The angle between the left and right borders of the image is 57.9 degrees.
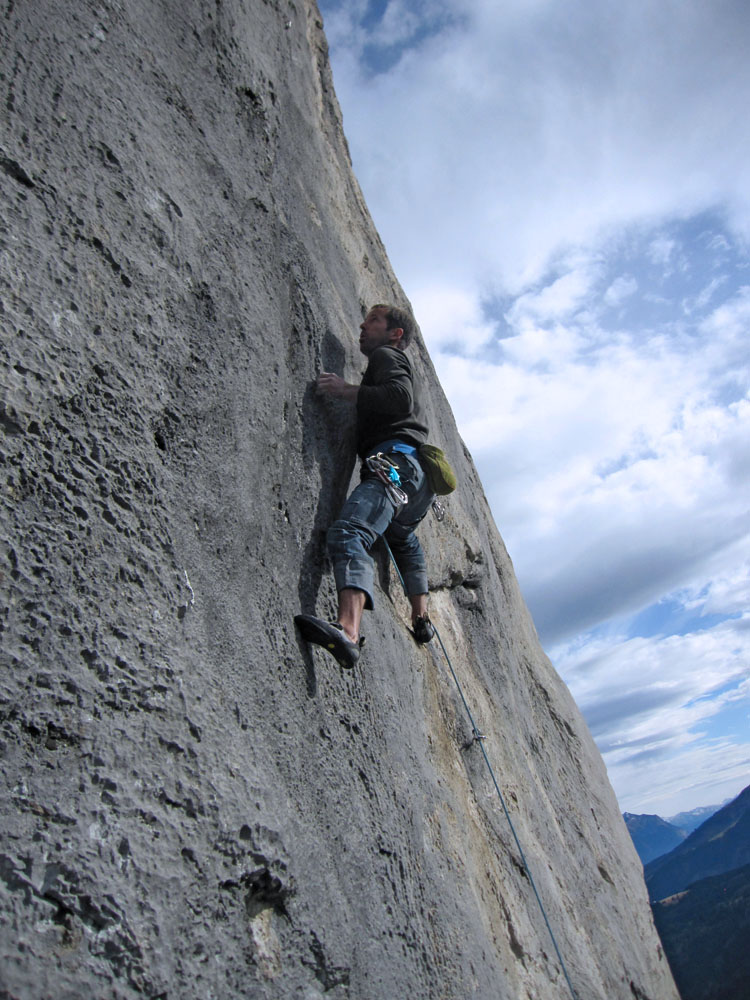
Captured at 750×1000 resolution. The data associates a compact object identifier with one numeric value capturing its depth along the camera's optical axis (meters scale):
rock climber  3.04
